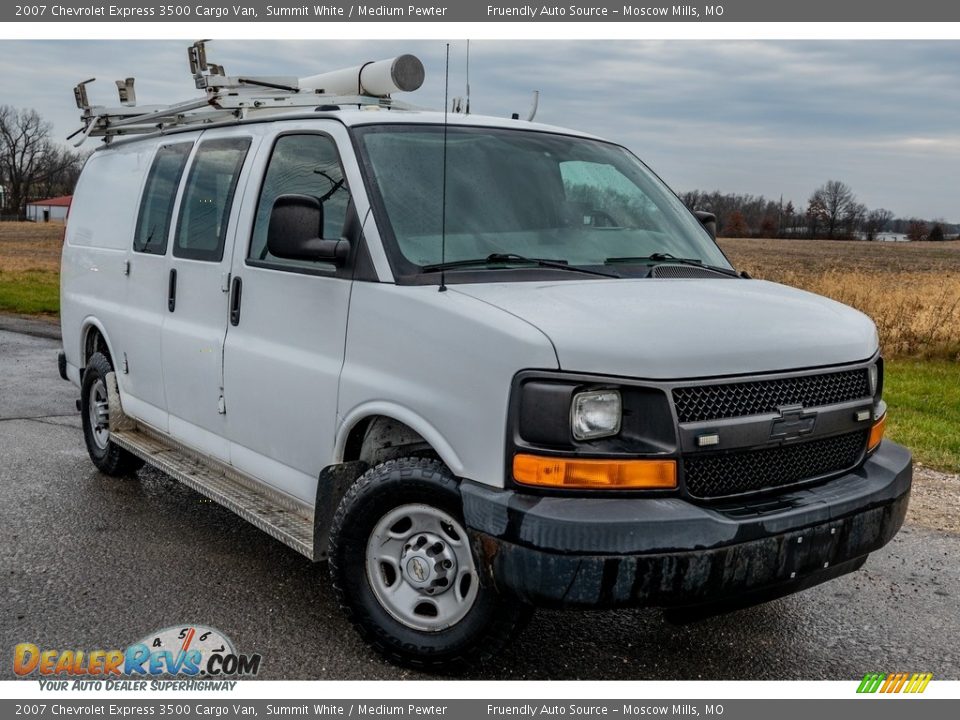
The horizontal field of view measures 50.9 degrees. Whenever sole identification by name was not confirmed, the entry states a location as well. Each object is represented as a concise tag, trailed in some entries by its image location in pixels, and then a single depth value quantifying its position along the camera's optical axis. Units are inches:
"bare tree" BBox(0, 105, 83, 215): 4106.8
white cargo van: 128.6
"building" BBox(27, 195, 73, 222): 4402.1
